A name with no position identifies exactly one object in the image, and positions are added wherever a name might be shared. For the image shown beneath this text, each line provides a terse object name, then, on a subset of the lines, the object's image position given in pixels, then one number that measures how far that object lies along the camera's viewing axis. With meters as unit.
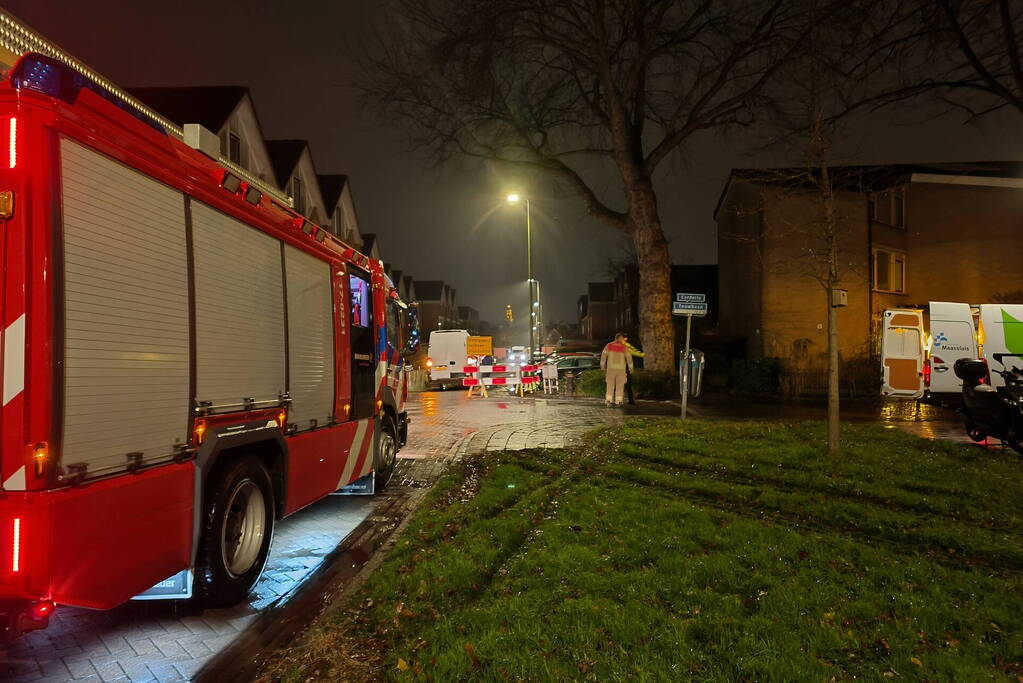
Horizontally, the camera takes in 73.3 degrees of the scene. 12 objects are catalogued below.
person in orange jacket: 17.72
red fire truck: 2.83
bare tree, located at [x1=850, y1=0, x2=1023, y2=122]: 12.88
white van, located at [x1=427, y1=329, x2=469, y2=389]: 30.95
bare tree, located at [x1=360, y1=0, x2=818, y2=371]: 19.67
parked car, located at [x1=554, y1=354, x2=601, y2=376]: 28.70
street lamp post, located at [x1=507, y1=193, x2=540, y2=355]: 27.73
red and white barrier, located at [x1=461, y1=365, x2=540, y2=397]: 23.44
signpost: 13.23
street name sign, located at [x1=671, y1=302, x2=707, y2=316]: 13.24
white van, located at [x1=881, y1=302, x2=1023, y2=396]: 13.48
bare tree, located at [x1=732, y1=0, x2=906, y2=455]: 8.70
